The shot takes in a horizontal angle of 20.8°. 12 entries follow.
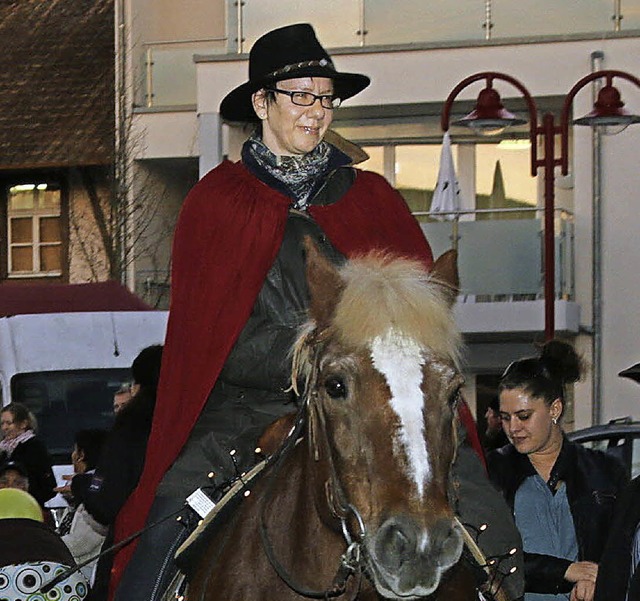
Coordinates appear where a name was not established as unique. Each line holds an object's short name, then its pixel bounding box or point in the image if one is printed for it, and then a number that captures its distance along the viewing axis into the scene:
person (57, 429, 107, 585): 12.07
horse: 4.88
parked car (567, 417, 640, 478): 10.38
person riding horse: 6.21
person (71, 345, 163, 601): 9.40
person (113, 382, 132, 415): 13.33
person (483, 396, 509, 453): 11.81
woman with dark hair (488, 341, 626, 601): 7.93
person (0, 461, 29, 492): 13.03
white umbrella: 22.66
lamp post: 15.92
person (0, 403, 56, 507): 14.61
